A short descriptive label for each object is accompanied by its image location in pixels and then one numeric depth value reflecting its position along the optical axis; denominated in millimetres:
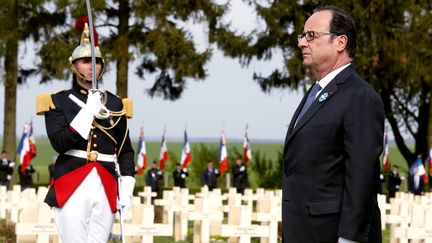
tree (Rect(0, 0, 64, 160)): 34216
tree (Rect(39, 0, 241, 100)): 33375
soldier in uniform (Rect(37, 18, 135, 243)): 6441
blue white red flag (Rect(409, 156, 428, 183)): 33125
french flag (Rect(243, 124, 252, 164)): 37988
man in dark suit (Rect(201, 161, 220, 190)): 35812
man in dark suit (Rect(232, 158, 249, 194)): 36750
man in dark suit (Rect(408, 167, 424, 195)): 32750
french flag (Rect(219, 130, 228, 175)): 36375
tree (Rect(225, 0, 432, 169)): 36344
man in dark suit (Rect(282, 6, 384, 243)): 4297
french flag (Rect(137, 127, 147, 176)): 34600
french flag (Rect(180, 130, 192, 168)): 36406
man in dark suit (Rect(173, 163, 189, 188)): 35875
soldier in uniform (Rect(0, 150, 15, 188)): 33428
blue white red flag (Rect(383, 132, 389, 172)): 36653
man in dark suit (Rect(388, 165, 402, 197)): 35469
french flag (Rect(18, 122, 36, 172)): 34281
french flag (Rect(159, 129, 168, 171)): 36781
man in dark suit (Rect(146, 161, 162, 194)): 34897
